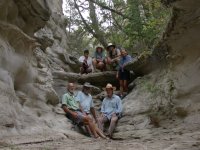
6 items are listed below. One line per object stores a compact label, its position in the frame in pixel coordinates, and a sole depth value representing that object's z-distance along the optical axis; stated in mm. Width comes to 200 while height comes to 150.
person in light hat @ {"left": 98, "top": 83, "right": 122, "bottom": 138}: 7717
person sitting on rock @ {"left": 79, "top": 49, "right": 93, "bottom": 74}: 10758
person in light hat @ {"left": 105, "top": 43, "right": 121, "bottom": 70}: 10006
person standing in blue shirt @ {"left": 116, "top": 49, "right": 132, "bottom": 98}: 9526
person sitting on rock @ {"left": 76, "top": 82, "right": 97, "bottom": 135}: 7915
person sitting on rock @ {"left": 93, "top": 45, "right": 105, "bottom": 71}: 10630
